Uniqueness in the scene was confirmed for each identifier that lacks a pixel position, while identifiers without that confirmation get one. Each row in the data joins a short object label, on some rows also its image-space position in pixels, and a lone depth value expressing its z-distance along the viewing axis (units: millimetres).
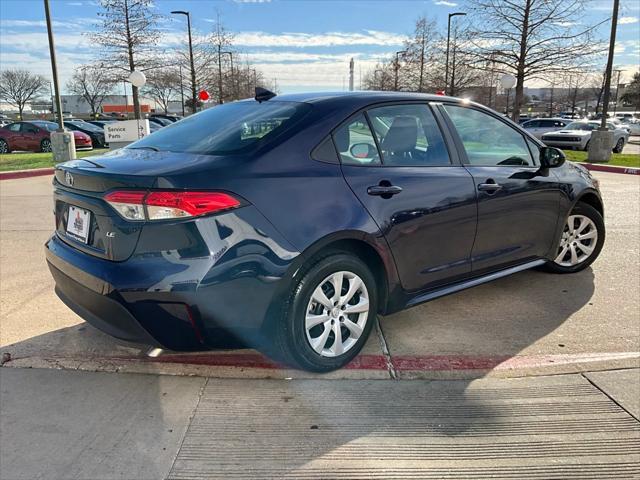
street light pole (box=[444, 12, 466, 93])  26406
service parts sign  16125
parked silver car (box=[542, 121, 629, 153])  21484
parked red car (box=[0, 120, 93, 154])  21658
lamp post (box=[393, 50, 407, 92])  31995
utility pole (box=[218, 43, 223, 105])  32231
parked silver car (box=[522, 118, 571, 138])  24734
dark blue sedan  2582
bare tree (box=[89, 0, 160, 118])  21344
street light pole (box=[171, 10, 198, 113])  25402
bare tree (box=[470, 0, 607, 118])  18500
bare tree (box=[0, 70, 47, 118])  80062
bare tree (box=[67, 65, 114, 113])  73912
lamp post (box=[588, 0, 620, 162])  15841
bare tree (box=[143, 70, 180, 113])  25636
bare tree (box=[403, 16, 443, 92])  30828
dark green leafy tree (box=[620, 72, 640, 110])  73500
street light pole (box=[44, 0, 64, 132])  13638
